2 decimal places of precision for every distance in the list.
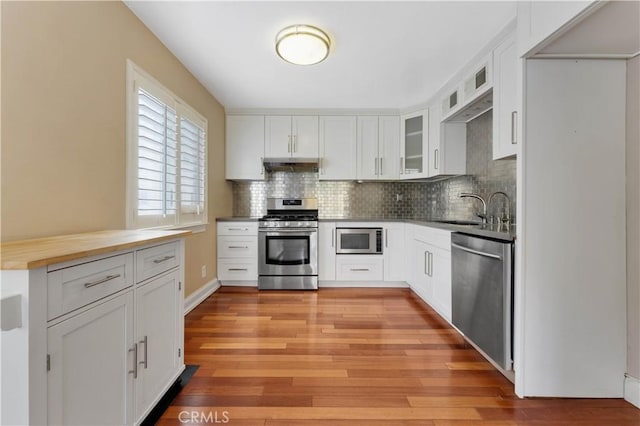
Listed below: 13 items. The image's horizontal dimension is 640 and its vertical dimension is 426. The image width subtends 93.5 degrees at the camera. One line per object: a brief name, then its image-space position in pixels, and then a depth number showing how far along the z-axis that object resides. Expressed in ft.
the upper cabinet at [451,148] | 11.33
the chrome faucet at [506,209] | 8.73
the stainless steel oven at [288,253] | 12.51
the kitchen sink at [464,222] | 10.49
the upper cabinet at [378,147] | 13.41
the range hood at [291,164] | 13.14
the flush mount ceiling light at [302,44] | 7.06
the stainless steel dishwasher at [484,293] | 5.76
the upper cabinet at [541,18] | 4.25
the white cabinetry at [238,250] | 12.66
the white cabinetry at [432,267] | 8.69
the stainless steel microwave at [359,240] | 12.68
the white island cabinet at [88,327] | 2.74
